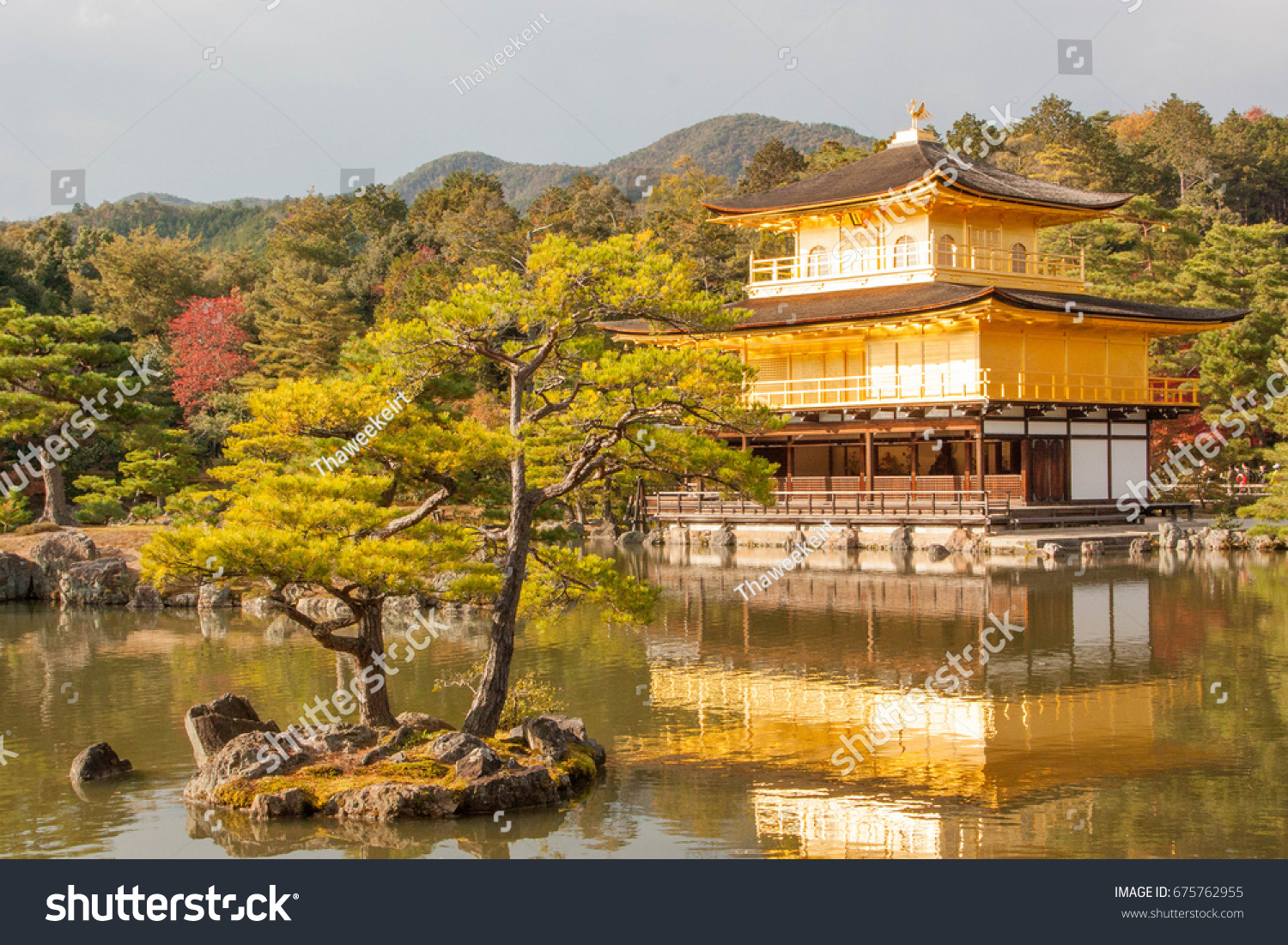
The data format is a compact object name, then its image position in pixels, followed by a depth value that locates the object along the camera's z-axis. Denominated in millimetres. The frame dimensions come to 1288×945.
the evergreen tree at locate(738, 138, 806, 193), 67750
